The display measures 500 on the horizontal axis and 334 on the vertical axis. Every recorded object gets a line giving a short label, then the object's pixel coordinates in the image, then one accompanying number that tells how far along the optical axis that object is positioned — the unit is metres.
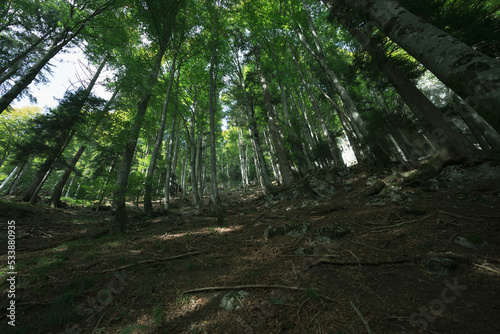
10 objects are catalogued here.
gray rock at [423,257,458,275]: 2.20
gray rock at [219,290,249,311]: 2.16
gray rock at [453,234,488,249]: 2.53
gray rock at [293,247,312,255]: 3.27
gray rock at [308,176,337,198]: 7.91
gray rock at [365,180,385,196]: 5.72
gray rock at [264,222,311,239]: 4.32
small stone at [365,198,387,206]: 4.79
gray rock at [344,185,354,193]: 7.27
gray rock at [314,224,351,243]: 3.66
